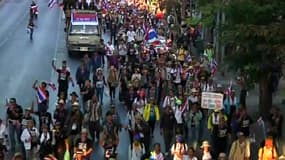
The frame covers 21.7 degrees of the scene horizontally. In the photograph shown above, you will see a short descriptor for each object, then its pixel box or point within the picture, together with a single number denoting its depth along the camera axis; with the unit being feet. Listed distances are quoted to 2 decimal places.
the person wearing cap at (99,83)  77.36
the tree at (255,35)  63.16
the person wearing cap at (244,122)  61.62
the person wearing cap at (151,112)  64.54
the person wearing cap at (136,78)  74.80
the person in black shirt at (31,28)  142.82
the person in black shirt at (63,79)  78.07
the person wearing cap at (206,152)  51.97
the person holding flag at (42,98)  68.59
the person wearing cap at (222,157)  49.10
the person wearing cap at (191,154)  50.70
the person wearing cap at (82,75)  80.84
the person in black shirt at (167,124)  62.03
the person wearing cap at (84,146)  51.73
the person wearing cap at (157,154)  51.37
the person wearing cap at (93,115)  63.26
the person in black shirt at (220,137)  60.29
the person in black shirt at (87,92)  71.92
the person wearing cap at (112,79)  79.71
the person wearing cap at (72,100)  62.49
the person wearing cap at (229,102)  67.77
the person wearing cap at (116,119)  58.75
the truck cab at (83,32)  123.44
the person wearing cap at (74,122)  59.01
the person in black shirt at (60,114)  61.11
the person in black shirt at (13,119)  60.54
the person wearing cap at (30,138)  57.21
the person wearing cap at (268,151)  52.49
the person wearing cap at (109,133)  55.52
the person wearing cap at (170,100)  66.23
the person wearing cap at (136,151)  54.03
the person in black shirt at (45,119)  62.13
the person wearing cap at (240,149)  54.03
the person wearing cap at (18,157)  46.65
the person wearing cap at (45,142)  54.19
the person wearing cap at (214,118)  61.46
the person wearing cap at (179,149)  52.49
